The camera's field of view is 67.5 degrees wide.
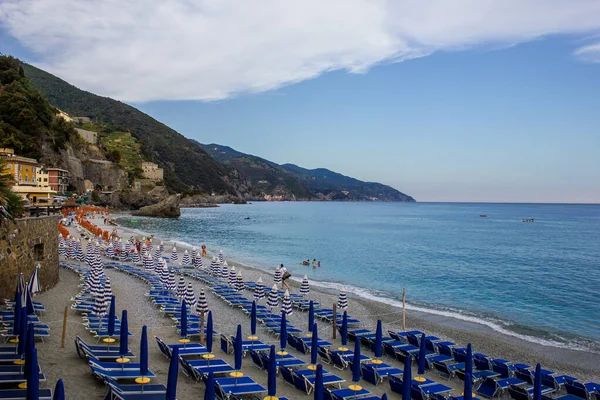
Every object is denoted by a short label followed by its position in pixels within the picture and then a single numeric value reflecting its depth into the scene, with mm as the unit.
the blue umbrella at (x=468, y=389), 9734
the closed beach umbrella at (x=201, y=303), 14680
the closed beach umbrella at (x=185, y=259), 30422
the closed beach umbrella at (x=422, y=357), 12198
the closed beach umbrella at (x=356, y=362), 11156
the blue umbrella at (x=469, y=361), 10611
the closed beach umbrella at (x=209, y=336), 12109
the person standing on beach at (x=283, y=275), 22497
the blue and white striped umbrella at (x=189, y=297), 17156
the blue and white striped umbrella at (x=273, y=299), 17500
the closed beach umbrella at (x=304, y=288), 19828
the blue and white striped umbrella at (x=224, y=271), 23891
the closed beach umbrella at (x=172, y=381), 8242
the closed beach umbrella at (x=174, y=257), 31334
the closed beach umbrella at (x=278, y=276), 22234
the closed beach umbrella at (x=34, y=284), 14144
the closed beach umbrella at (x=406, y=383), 9180
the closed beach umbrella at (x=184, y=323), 13522
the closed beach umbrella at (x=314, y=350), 12430
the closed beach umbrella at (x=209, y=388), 7508
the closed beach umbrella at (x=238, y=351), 11070
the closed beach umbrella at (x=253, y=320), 14453
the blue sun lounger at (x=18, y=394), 7973
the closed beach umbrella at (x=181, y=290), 17781
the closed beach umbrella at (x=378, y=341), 13211
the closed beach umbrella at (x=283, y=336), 13250
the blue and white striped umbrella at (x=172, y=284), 20516
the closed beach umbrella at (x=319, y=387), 8648
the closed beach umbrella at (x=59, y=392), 6434
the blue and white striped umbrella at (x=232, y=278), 22281
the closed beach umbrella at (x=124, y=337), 11125
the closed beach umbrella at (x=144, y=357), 9875
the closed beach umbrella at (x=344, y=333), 14633
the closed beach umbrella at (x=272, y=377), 9586
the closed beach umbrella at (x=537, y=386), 9906
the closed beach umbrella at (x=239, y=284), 21969
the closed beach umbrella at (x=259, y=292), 18984
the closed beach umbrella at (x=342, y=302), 16770
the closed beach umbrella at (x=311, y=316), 15422
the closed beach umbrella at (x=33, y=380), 6709
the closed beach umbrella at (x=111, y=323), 12625
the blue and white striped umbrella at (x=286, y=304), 16031
